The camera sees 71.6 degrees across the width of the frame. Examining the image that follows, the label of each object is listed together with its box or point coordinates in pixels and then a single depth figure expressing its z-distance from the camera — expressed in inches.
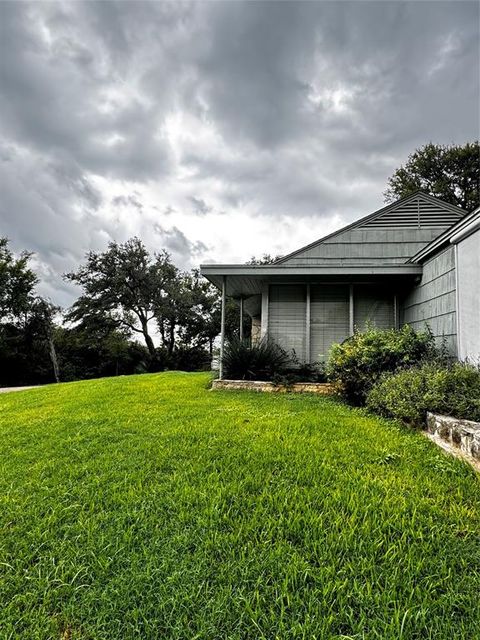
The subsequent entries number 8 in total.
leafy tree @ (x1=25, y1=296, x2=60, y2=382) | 669.3
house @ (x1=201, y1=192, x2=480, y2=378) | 201.5
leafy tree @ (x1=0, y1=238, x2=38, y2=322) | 658.8
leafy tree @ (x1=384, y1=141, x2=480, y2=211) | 702.5
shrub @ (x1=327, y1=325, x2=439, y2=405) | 212.7
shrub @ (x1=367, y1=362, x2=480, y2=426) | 136.1
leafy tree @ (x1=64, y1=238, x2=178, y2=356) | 751.7
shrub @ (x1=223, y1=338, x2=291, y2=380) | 283.7
